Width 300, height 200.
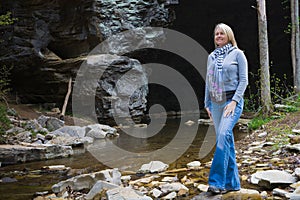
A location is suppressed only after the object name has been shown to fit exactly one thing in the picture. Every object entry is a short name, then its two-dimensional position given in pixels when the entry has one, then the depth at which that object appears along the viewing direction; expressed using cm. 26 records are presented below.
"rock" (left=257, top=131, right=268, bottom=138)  665
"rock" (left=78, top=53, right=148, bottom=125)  1587
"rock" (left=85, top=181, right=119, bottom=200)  342
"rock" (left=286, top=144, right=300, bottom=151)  420
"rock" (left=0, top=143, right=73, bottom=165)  686
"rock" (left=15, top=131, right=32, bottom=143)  844
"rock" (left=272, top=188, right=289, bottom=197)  277
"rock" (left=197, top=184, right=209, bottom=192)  335
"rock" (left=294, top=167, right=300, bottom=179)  306
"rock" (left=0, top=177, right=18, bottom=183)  498
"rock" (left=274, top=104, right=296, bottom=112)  830
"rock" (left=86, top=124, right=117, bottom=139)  1084
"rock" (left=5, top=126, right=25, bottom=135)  863
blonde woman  289
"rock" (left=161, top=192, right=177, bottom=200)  325
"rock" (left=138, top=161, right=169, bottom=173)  479
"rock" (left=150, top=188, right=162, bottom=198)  337
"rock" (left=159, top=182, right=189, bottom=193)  342
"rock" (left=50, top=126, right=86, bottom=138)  999
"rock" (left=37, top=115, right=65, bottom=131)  1099
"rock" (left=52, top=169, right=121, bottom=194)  397
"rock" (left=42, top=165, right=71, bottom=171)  577
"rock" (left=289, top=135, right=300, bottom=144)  466
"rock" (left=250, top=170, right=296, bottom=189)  303
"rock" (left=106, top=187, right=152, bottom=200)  300
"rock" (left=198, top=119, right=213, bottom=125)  1353
